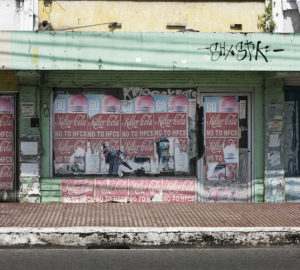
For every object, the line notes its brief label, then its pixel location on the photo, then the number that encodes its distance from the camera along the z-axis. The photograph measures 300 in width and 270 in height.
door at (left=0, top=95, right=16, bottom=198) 11.25
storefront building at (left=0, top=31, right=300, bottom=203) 11.17
